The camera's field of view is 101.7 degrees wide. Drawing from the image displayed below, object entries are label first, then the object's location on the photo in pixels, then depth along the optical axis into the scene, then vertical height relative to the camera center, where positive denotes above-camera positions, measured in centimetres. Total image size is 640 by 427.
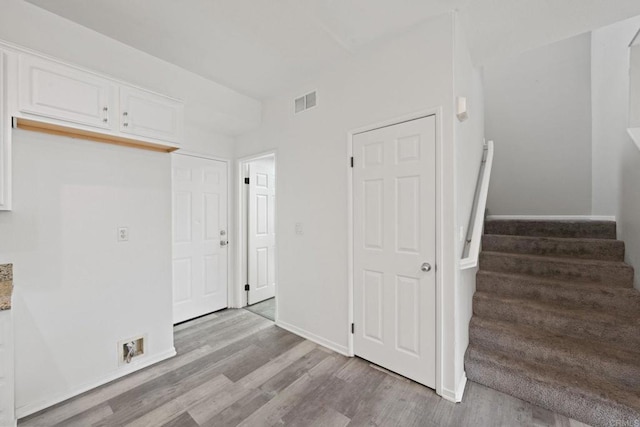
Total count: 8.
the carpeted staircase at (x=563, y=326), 167 -90
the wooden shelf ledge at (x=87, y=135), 169 +57
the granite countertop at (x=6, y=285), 139 -42
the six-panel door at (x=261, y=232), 371 -28
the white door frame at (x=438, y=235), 185 -16
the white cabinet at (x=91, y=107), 160 +76
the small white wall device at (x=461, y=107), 179 +73
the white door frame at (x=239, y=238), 354 -34
